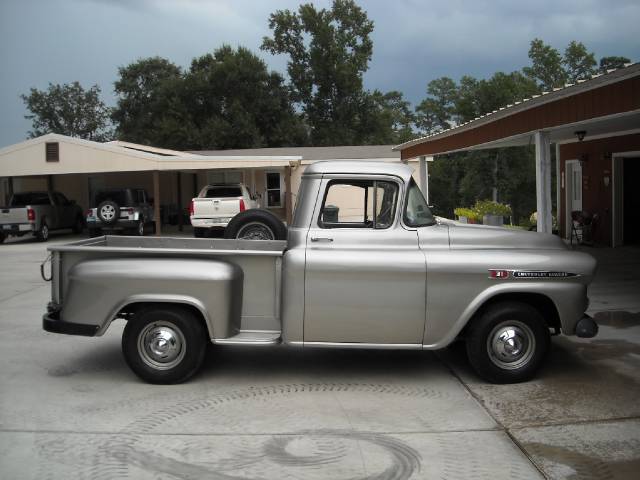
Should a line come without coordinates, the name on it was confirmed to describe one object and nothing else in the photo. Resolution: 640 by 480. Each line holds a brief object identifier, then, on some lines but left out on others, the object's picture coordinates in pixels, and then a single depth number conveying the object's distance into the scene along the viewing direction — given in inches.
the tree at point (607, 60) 2257.6
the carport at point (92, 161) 918.4
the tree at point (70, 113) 2316.7
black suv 875.4
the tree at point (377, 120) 2084.2
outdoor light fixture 552.7
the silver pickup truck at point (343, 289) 227.0
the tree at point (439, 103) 2628.0
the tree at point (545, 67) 2233.0
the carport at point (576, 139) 353.7
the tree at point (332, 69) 2075.5
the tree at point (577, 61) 2249.0
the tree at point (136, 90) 2121.1
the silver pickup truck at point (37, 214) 882.1
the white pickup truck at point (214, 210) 809.5
